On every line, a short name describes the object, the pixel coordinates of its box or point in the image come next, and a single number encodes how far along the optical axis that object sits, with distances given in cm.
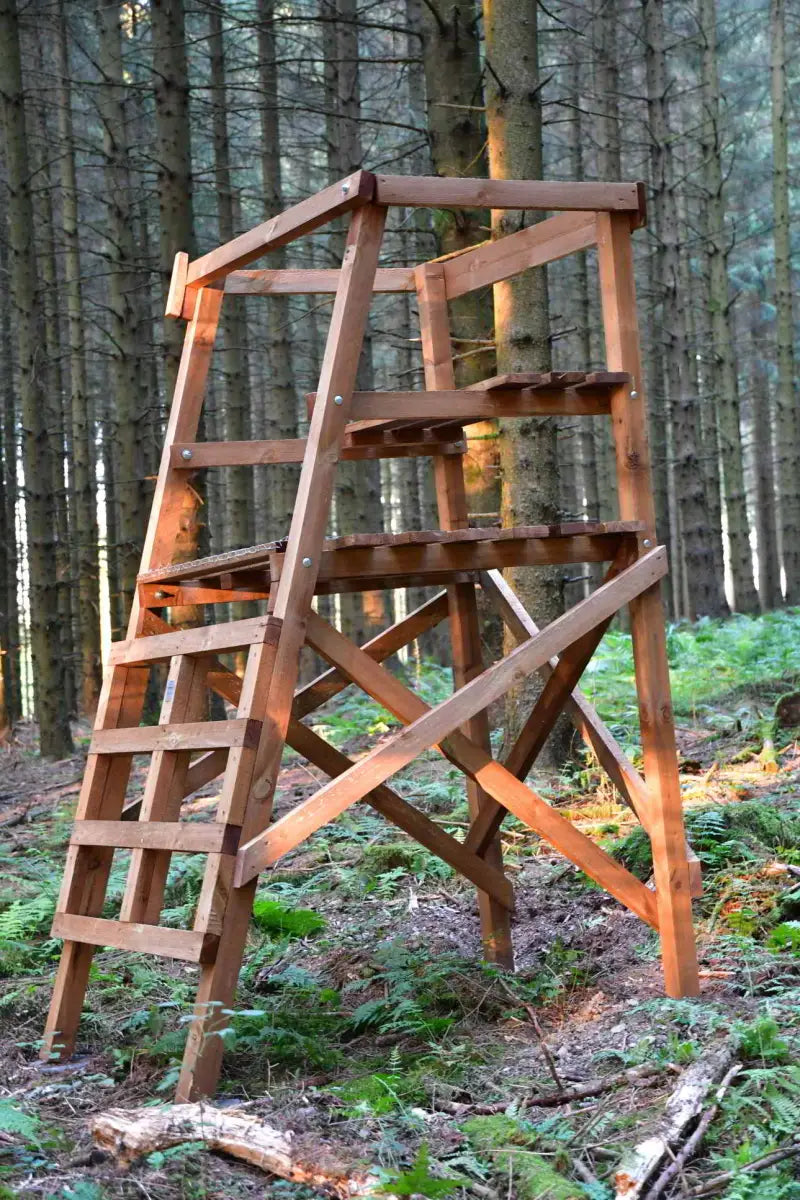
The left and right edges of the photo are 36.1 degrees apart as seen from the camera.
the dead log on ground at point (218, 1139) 321
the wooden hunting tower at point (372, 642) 401
